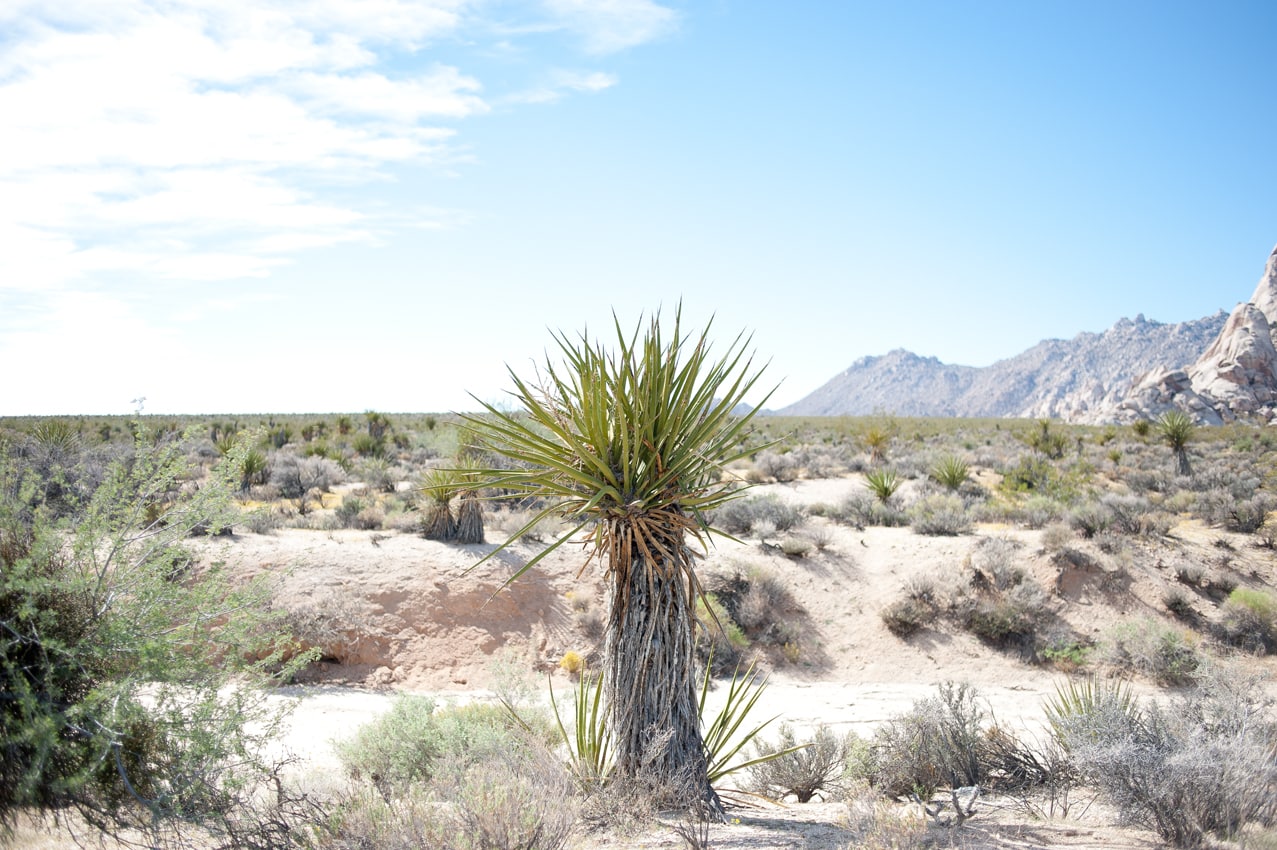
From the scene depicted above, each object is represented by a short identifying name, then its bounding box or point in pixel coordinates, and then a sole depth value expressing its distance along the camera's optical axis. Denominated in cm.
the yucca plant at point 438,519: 1459
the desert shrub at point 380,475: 2048
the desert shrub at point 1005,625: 1329
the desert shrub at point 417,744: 570
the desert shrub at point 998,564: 1407
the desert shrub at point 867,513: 1773
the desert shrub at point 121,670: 333
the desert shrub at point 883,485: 1894
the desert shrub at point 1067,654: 1252
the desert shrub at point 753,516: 1684
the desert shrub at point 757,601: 1342
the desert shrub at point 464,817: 381
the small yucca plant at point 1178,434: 2306
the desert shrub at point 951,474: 2088
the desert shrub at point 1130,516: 1539
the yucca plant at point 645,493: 527
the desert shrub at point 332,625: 1115
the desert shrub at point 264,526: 1427
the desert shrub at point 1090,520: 1532
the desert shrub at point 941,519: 1647
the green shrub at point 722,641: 1220
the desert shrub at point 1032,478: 2075
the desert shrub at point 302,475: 1988
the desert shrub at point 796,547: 1547
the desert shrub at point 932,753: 643
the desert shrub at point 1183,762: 436
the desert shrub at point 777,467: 2439
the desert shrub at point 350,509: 1594
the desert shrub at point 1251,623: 1245
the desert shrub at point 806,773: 685
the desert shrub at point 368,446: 2730
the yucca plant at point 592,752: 544
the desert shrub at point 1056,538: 1466
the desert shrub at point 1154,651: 1148
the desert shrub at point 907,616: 1367
